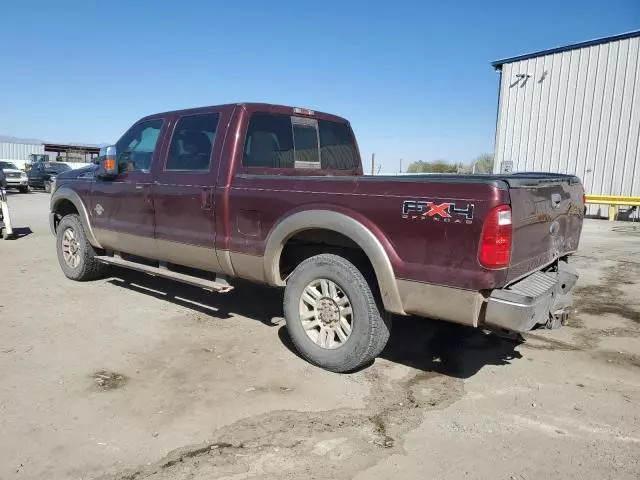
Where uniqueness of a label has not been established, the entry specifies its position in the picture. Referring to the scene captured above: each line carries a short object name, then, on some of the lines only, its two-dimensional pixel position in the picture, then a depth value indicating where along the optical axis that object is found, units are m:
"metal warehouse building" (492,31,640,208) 16.58
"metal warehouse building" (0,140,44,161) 45.62
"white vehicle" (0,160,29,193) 24.82
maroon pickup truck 3.08
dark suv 27.59
